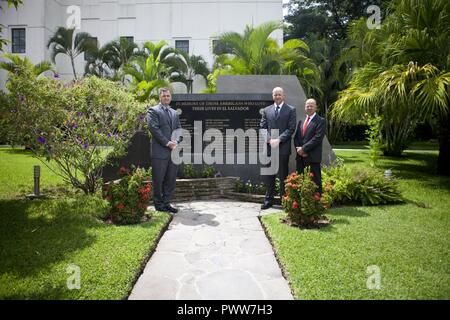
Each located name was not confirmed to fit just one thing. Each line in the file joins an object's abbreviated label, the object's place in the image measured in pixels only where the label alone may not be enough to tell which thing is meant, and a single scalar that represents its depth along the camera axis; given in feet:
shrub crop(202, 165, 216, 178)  29.22
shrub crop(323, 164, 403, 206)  25.52
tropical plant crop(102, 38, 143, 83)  81.80
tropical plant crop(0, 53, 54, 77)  65.40
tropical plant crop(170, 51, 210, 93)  84.42
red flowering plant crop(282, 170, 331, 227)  18.98
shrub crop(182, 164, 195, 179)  28.94
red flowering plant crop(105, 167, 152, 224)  20.04
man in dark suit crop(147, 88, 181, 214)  23.34
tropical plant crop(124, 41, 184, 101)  55.77
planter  27.50
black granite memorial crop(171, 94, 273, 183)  29.58
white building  94.94
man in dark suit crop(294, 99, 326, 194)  22.82
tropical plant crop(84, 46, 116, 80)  83.97
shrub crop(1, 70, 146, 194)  24.36
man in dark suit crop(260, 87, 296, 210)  24.40
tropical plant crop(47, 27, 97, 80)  82.17
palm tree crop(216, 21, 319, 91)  44.19
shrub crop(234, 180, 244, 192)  28.66
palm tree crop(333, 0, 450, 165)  30.63
